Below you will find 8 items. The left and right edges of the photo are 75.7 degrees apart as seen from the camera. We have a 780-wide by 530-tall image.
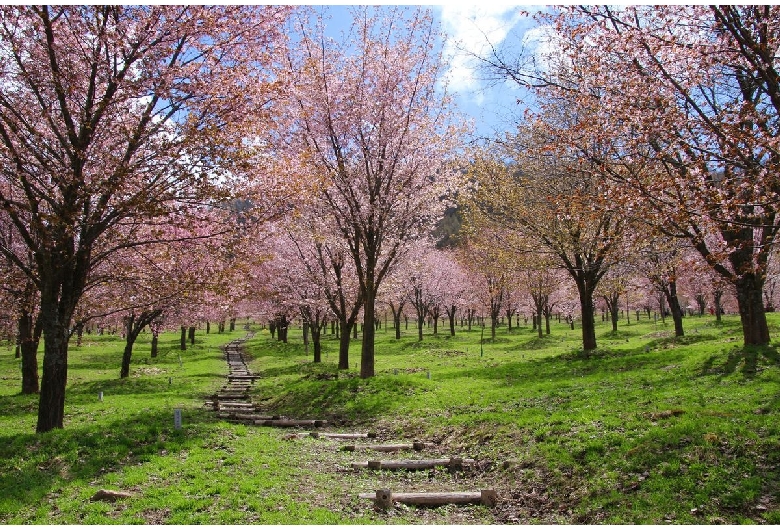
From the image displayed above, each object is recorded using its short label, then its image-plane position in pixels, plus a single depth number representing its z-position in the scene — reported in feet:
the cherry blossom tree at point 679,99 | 25.26
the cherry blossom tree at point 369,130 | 65.51
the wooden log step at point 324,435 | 42.96
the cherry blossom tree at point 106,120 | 36.55
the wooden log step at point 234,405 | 60.56
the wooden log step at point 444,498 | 26.35
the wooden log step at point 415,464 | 32.48
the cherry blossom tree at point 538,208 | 72.54
